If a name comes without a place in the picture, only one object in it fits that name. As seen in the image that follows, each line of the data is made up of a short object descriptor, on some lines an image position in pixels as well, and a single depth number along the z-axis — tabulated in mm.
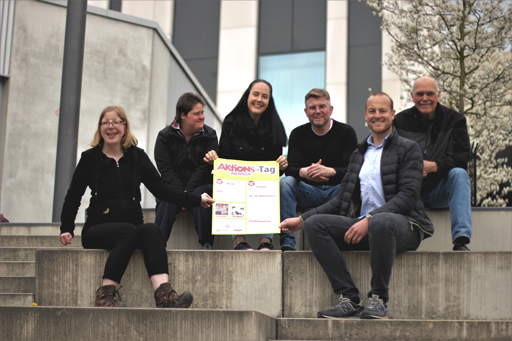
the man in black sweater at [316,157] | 5370
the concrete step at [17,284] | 6188
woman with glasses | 4496
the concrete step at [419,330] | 4004
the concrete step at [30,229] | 7863
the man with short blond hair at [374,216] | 4156
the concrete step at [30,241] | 7273
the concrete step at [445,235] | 5629
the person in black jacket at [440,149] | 4871
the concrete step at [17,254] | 7008
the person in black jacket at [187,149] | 5539
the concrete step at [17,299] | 5785
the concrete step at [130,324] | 3742
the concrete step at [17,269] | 6520
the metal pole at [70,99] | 8539
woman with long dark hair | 5570
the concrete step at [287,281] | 4492
